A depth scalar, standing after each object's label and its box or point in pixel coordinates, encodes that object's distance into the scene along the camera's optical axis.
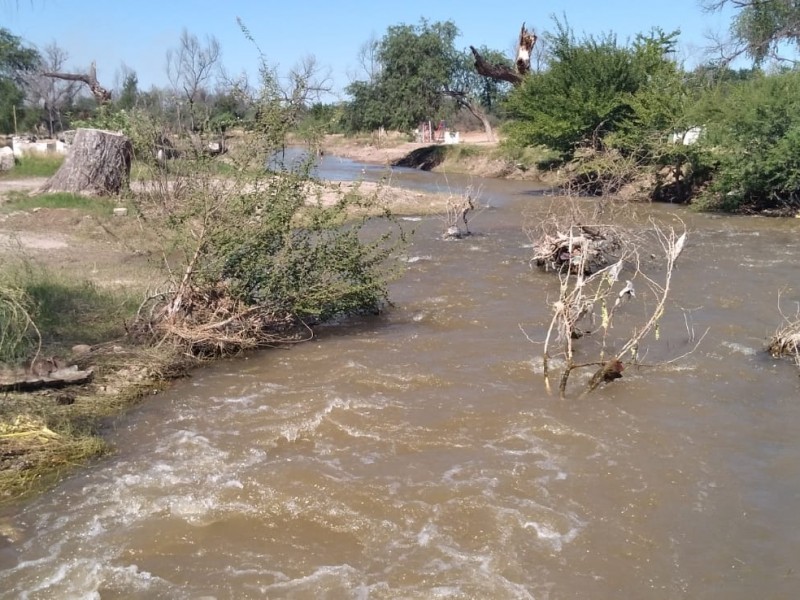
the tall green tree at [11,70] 35.98
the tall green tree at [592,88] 23.95
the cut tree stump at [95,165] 15.32
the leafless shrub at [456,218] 15.69
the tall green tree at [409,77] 41.25
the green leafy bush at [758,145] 18.22
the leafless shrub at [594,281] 6.87
